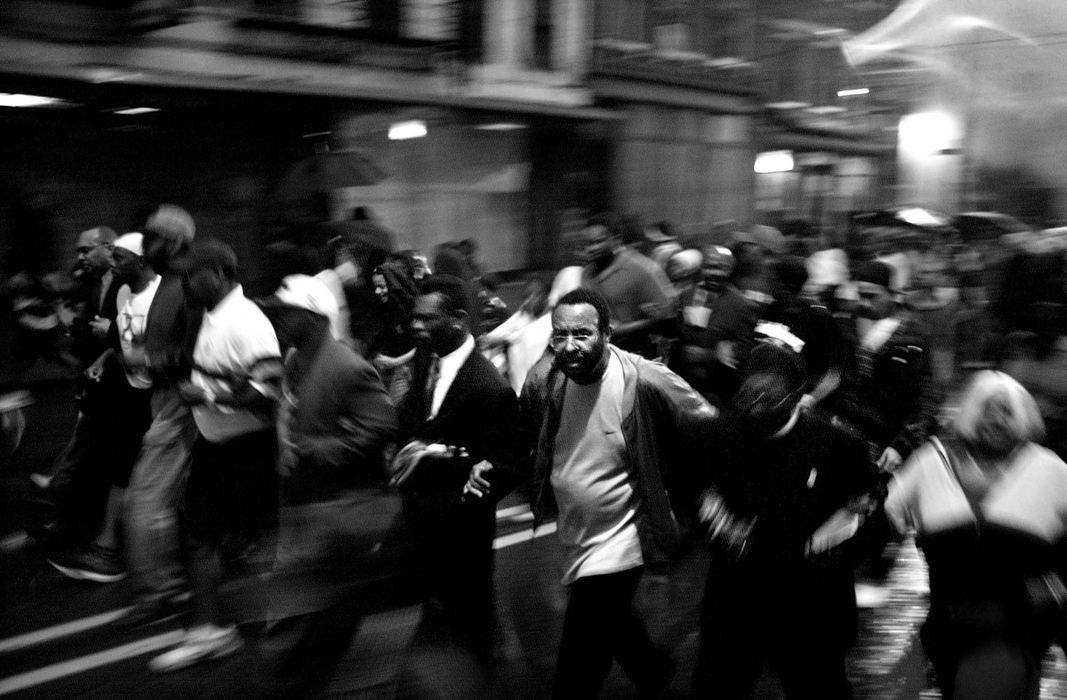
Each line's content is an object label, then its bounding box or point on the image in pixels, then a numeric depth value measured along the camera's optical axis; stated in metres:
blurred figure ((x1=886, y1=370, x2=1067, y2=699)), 3.96
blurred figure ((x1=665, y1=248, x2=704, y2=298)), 9.71
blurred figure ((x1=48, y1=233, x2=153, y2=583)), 6.79
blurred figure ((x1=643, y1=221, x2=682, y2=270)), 12.49
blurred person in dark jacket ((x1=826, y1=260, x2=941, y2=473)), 6.64
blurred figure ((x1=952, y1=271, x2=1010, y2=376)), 7.44
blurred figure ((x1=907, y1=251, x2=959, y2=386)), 9.19
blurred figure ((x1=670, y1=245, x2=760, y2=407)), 7.56
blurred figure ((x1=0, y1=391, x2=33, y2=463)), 7.49
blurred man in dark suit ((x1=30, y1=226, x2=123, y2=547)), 6.94
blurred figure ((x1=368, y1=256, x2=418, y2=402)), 6.58
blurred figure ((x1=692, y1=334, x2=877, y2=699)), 4.20
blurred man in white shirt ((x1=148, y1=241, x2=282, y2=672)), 5.63
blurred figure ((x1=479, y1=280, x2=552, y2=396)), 7.98
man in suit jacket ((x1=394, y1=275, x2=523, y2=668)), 4.65
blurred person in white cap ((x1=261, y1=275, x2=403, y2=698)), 4.29
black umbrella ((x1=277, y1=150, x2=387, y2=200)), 12.53
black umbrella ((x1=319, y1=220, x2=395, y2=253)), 8.27
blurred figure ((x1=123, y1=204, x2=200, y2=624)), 5.94
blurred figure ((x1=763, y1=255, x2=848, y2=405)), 6.36
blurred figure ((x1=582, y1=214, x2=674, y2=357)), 8.90
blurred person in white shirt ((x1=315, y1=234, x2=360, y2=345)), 7.67
